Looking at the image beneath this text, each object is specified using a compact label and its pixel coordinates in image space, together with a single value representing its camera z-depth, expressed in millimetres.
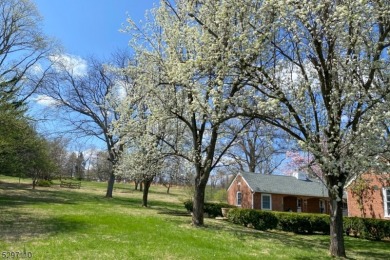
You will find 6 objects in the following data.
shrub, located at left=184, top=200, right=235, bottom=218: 26719
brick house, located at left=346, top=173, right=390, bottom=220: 22594
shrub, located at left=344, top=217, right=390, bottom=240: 19773
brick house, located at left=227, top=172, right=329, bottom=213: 34594
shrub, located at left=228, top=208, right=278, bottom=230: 21797
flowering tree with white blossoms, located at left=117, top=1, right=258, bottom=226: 13766
